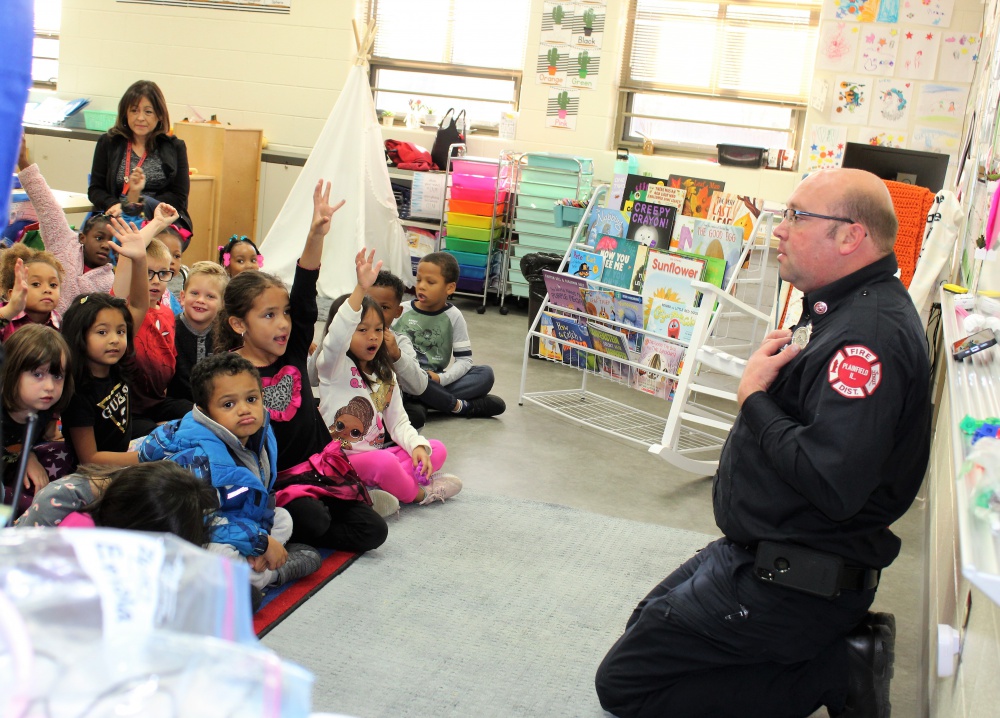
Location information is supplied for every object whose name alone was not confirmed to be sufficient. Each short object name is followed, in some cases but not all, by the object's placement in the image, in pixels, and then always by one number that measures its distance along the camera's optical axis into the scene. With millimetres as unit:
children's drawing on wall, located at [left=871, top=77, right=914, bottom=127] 5816
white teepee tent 6387
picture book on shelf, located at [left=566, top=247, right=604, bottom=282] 4750
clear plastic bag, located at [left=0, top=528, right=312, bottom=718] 597
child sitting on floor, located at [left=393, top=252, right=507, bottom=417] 4398
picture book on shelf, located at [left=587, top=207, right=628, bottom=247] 4895
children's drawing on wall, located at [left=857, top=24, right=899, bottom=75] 5770
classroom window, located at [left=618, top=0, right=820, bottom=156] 6840
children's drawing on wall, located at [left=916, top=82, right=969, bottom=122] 5750
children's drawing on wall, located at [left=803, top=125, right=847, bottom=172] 5988
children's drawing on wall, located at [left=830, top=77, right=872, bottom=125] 5887
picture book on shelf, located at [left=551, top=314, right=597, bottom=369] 4516
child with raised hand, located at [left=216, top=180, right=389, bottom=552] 2801
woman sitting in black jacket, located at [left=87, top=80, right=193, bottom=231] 4727
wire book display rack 3855
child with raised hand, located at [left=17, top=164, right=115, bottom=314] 3573
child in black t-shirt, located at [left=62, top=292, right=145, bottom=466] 2600
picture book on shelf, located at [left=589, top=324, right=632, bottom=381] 4320
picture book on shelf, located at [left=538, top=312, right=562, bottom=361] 4699
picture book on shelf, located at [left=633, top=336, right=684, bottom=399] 4160
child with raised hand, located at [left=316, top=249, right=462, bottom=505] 3230
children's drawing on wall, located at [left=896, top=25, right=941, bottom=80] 5742
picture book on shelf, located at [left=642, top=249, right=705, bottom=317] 4293
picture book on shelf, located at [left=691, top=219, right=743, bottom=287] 4457
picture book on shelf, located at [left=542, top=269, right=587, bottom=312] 4492
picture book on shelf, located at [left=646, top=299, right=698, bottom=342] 4207
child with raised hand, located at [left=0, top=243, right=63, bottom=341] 2889
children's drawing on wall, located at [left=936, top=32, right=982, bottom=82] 5668
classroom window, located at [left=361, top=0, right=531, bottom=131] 7566
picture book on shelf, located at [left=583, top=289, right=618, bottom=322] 4383
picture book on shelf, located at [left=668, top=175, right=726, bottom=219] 4750
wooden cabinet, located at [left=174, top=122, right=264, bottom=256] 6891
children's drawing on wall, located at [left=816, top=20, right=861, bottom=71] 5848
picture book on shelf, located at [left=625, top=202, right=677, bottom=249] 4711
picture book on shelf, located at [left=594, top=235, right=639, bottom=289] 4598
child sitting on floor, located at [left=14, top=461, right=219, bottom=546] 2010
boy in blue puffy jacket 2389
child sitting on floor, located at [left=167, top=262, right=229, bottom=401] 3361
